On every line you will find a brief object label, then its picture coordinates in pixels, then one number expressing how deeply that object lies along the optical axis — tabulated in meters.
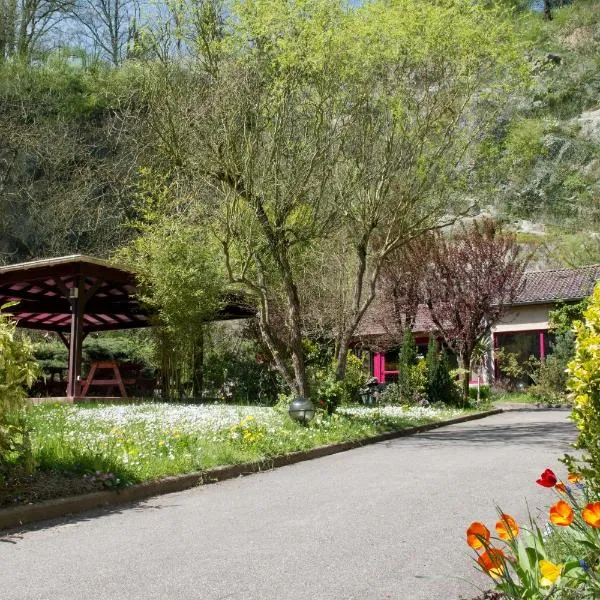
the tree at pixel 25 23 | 40.75
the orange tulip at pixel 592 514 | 2.83
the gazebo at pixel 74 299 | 18.77
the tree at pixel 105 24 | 44.91
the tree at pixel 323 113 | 14.00
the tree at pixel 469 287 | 23.05
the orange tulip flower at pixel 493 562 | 3.01
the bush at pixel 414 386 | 21.77
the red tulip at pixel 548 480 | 3.48
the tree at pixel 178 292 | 19.83
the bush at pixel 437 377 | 21.78
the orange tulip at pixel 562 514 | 2.96
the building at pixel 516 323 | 28.98
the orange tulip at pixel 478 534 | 2.96
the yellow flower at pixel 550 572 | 2.75
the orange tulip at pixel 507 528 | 3.16
